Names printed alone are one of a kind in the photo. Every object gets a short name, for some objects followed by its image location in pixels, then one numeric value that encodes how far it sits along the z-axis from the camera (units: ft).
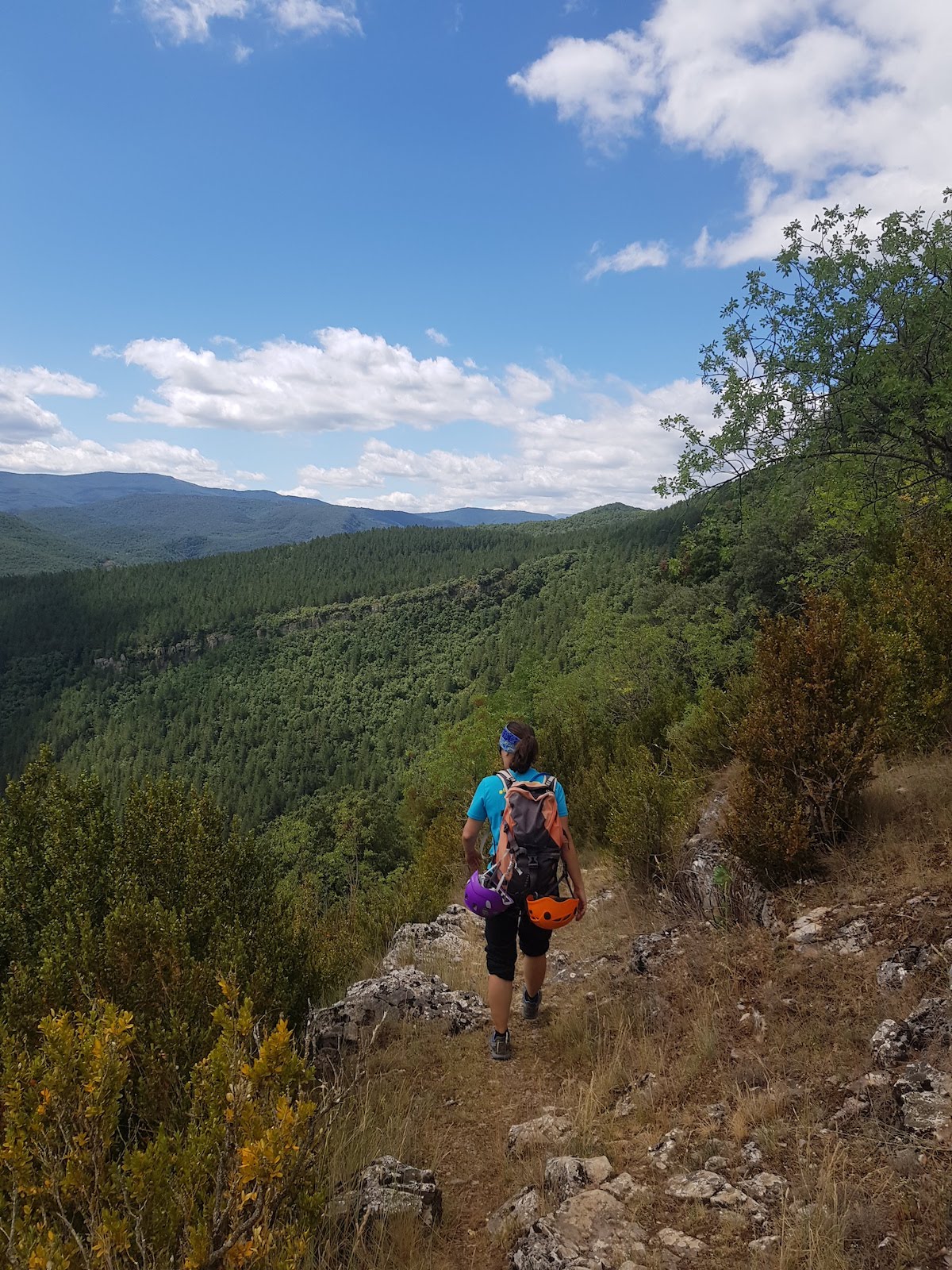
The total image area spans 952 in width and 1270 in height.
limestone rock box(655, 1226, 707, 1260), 8.07
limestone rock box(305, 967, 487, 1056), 15.71
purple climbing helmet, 13.64
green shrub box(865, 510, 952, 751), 20.15
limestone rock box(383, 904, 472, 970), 21.52
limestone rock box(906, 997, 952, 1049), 9.92
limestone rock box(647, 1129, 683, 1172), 9.89
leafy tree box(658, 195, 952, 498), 25.35
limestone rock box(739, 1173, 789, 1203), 8.50
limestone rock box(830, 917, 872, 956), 13.02
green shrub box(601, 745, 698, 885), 21.35
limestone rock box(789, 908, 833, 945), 13.96
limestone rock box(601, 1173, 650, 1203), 9.32
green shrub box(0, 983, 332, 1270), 6.11
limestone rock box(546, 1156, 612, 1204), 9.68
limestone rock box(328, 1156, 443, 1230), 9.20
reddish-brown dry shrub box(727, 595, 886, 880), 16.58
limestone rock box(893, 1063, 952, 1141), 8.44
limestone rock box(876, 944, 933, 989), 11.63
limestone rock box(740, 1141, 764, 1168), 9.14
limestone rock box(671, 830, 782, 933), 16.08
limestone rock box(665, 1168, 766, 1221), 8.46
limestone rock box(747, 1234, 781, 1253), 7.73
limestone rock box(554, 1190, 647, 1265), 8.32
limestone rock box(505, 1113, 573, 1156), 11.19
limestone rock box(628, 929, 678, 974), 16.03
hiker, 13.46
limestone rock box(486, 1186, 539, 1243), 9.34
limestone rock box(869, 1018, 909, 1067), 9.99
